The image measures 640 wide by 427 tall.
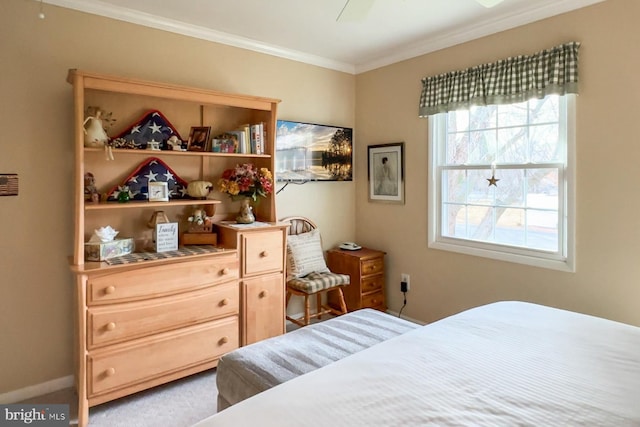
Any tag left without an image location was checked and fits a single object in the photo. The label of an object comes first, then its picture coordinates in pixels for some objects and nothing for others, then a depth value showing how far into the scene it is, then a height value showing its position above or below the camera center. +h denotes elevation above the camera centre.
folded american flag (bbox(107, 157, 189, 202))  2.70 +0.22
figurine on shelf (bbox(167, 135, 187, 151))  2.75 +0.48
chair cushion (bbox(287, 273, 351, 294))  3.23 -0.59
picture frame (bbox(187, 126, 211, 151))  2.89 +0.54
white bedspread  1.08 -0.54
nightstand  3.66 -0.60
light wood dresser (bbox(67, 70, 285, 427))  2.27 -0.38
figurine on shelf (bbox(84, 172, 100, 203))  2.53 +0.14
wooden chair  3.26 -0.61
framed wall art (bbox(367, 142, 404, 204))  3.69 +0.37
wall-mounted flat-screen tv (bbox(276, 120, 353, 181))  3.53 +0.56
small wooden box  2.90 -0.20
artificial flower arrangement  2.98 +0.23
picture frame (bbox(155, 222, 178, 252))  2.68 -0.17
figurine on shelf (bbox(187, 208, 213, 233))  2.95 -0.08
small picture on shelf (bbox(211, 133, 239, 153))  2.99 +0.51
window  2.69 +0.22
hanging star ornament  3.06 +0.24
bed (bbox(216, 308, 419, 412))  1.64 -0.63
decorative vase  3.04 -0.02
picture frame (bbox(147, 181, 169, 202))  2.66 +0.14
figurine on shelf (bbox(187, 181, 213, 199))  2.91 +0.17
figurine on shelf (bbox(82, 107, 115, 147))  2.45 +0.51
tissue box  2.41 -0.23
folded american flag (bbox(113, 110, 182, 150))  2.70 +0.56
